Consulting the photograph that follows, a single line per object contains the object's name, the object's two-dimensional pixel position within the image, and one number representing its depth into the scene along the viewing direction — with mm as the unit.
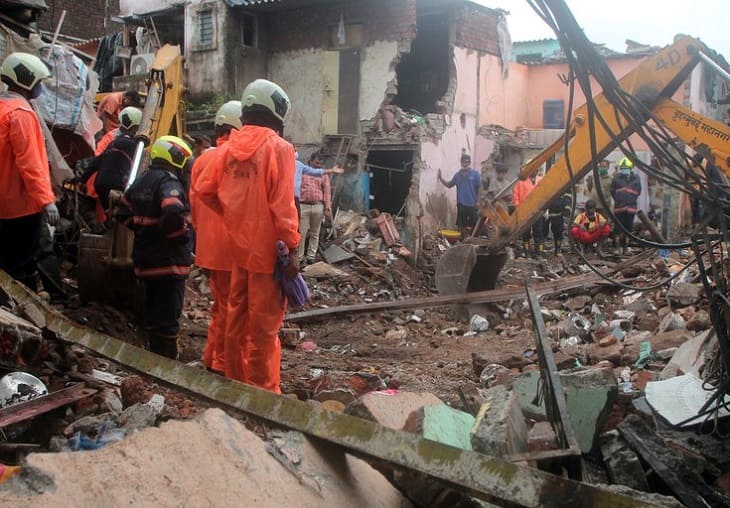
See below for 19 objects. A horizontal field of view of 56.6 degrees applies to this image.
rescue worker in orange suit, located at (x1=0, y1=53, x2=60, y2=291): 4418
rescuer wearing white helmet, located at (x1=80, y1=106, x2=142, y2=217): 5961
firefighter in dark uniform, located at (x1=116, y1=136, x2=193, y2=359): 4434
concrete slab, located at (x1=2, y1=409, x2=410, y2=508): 1568
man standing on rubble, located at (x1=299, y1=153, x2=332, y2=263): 10672
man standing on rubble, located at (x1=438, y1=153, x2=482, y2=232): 13445
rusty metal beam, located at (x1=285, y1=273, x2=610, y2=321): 8305
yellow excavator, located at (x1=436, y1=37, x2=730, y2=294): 4602
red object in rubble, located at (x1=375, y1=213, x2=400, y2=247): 12625
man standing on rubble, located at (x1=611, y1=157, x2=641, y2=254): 12688
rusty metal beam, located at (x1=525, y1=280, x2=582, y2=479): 2342
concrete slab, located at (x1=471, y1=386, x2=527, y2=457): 2203
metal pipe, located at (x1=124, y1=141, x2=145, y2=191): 5719
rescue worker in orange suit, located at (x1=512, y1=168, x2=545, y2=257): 13203
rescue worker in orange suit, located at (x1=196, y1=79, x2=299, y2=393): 3785
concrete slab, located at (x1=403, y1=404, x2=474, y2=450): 2371
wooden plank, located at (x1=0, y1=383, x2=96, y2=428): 2740
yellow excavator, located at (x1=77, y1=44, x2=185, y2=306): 5289
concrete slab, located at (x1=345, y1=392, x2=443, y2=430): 2438
